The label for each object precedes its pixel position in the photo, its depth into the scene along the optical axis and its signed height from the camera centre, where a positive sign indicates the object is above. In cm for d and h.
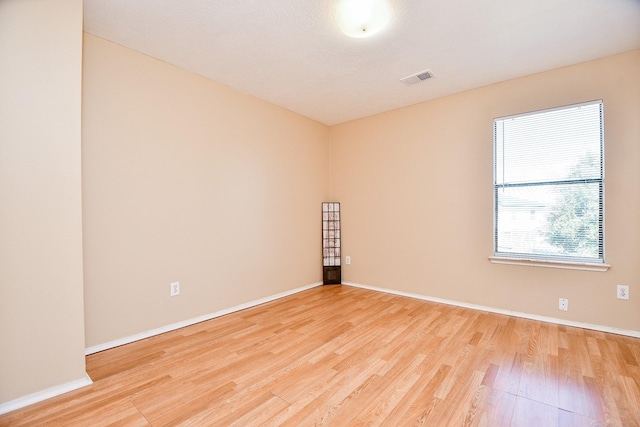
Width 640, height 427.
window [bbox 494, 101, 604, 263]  261 +25
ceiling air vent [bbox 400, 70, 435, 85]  283 +140
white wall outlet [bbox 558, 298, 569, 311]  270 -91
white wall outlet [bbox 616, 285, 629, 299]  246 -72
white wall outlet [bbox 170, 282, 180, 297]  265 -74
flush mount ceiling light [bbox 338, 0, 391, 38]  189 +139
